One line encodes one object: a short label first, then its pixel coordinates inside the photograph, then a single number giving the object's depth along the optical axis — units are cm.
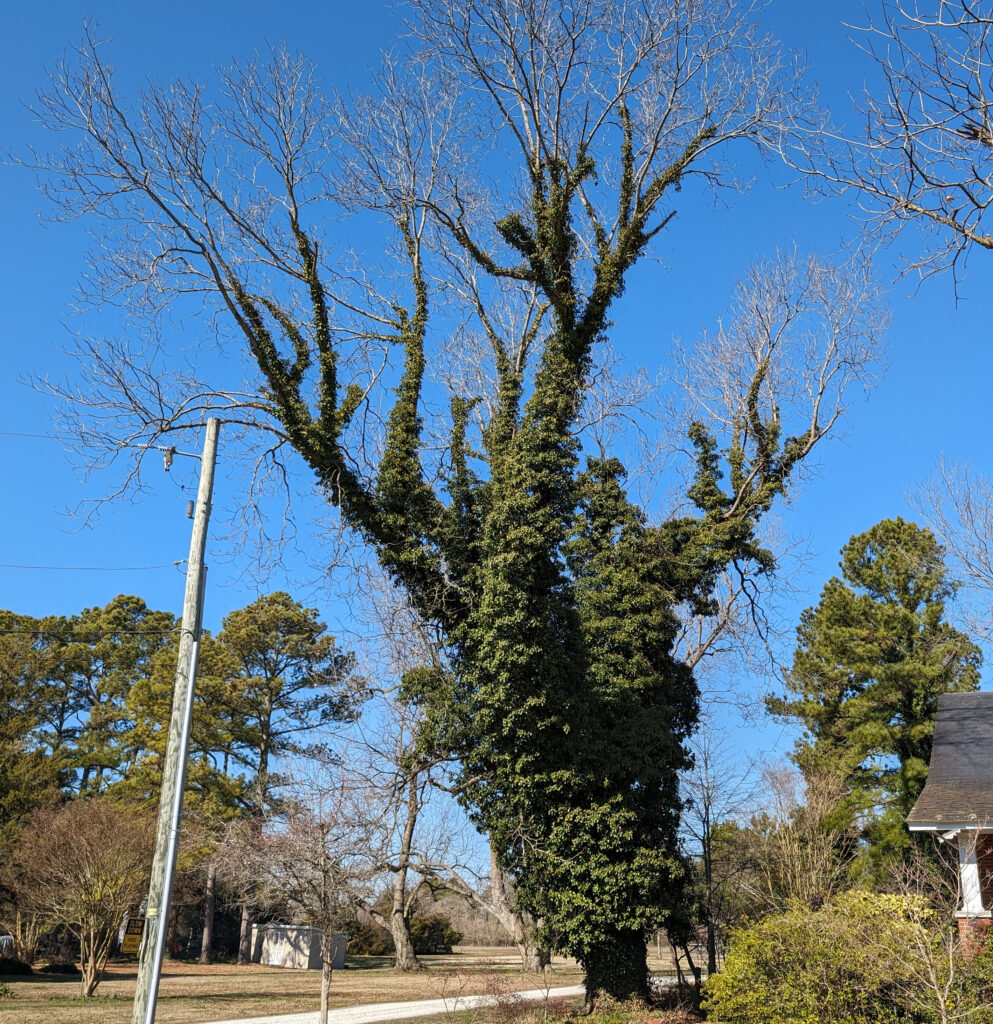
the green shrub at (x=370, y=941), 4384
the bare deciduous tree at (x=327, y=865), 1495
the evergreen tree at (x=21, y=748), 3048
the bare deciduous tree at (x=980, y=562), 1448
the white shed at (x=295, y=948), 3722
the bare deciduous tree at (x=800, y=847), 2006
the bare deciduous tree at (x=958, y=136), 554
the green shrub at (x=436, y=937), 4638
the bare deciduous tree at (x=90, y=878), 2216
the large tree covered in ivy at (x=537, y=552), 1272
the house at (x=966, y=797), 1380
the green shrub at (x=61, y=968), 2869
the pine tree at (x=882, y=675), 2609
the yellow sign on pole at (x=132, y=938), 3820
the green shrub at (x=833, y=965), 919
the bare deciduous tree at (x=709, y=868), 1904
